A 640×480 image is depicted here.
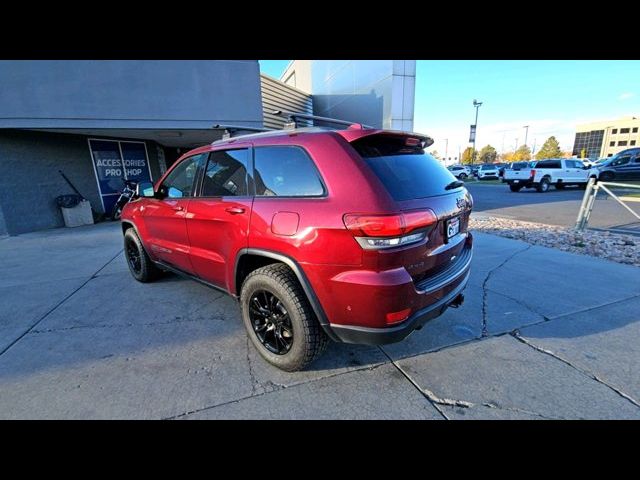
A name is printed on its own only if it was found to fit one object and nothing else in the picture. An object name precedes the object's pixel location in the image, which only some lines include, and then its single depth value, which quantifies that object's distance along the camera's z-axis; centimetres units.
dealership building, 777
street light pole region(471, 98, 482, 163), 4305
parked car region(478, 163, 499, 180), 3116
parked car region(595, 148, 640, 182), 1742
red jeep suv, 191
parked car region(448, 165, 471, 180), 3178
